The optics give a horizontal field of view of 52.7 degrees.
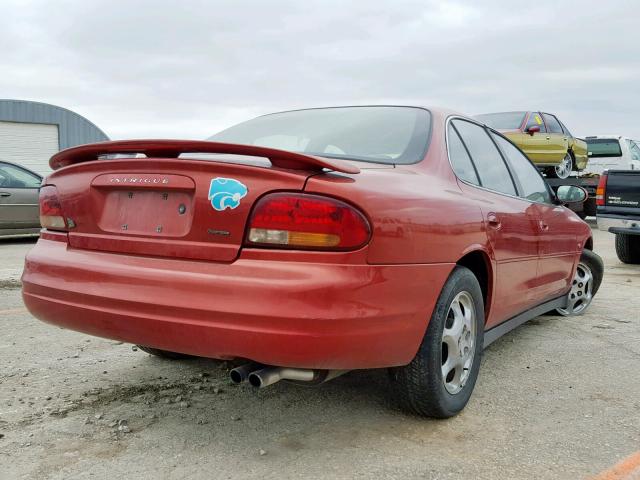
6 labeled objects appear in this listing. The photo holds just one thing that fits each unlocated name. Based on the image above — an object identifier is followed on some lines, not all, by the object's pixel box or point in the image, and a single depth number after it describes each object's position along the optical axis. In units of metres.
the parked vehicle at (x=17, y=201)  10.34
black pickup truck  8.28
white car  17.20
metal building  28.89
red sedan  2.24
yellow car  12.47
